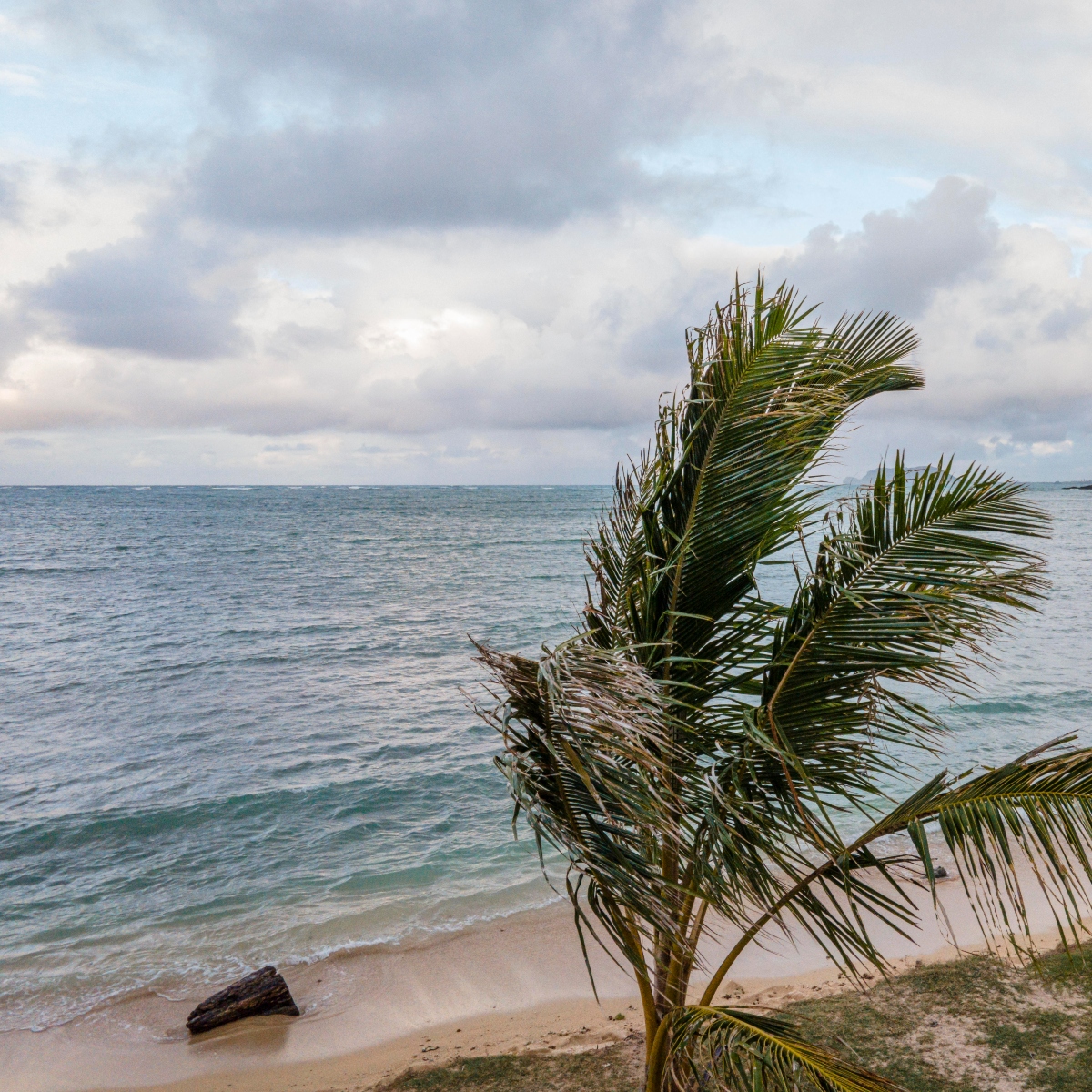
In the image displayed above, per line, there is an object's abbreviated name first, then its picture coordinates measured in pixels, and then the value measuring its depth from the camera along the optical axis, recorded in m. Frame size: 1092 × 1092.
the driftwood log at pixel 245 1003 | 7.43
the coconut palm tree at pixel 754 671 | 3.03
